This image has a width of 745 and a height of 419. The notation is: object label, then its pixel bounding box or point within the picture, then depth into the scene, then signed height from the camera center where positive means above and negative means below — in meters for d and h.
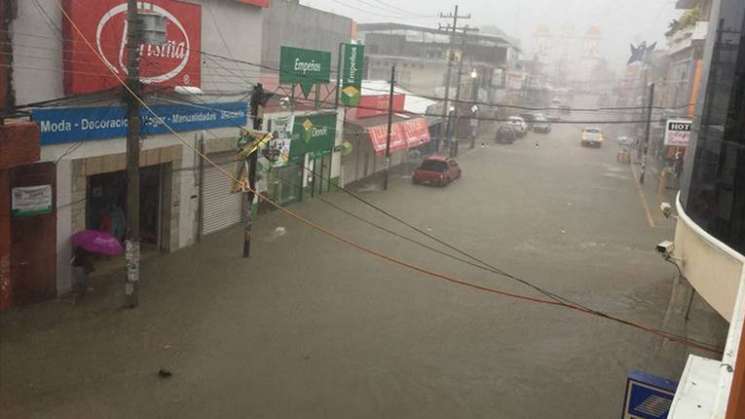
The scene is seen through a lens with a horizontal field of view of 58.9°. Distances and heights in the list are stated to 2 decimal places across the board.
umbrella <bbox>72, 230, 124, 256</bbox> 13.42 -3.47
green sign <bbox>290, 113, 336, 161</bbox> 24.40 -1.82
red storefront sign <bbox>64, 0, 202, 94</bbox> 13.70 +0.59
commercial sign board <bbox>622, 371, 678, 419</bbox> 6.38 -2.70
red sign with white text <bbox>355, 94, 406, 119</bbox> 32.75 -0.53
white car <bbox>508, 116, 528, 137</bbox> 63.39 -1.87
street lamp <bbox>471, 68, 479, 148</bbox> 52.75 -0.45
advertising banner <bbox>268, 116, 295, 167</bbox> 22.58 -1.77
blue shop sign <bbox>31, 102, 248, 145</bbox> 13.14 -1.09
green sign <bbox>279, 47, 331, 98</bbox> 23.12 +0.73
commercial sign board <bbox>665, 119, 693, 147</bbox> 31.12 -0.55
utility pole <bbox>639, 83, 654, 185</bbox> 38.69 -2.24
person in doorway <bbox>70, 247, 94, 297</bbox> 13.60 -4.07
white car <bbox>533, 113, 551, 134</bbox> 72.94 -2.06
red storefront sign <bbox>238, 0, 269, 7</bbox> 20.05 +2.48
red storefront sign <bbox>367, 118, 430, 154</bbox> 30.77 -1.97
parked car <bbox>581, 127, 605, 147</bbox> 61.41 -2.37
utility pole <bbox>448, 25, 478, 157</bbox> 45.81 -2.97
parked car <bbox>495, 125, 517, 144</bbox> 58.29 -2.68
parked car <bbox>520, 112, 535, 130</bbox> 74.13 -1.36
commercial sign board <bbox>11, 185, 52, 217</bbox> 12.73 -2.63
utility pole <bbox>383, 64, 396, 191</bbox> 30.19 -2.51
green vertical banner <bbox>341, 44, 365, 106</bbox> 27.11 +0.70
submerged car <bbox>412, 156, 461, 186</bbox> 32.81 -3.61
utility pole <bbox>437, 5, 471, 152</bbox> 42.94 +4.93
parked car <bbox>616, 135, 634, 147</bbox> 56.22 -2.29
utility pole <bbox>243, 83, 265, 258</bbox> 17.03 -2.04
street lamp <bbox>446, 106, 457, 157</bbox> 45.91 -2.84
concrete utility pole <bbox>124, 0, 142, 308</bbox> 12.67 -1.55
